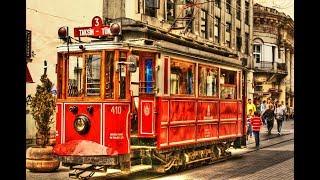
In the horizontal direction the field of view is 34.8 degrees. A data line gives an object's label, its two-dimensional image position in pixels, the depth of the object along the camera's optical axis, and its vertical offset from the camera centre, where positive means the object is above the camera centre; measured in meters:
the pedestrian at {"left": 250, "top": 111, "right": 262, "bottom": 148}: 17.62 -1.15
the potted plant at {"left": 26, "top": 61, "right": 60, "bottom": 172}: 11.62 -0.82
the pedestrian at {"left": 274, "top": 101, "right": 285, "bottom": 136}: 22.78 -0.96
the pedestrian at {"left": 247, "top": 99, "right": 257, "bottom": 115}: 19.77 -0.63
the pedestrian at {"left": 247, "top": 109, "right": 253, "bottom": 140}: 19.89 -1.33
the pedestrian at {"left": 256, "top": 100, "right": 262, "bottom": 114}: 21.74 -0.65
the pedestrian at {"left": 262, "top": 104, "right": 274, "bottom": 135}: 21.58 -1.04
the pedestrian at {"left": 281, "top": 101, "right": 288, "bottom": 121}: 22.49 -0.81
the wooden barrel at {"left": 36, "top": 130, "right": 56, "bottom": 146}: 12.02 -1.22
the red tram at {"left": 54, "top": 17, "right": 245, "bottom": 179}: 10.22 -0.31
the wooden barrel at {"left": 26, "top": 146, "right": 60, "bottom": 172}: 11.57 -1.60
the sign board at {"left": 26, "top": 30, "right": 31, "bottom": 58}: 15.35 +1.41
